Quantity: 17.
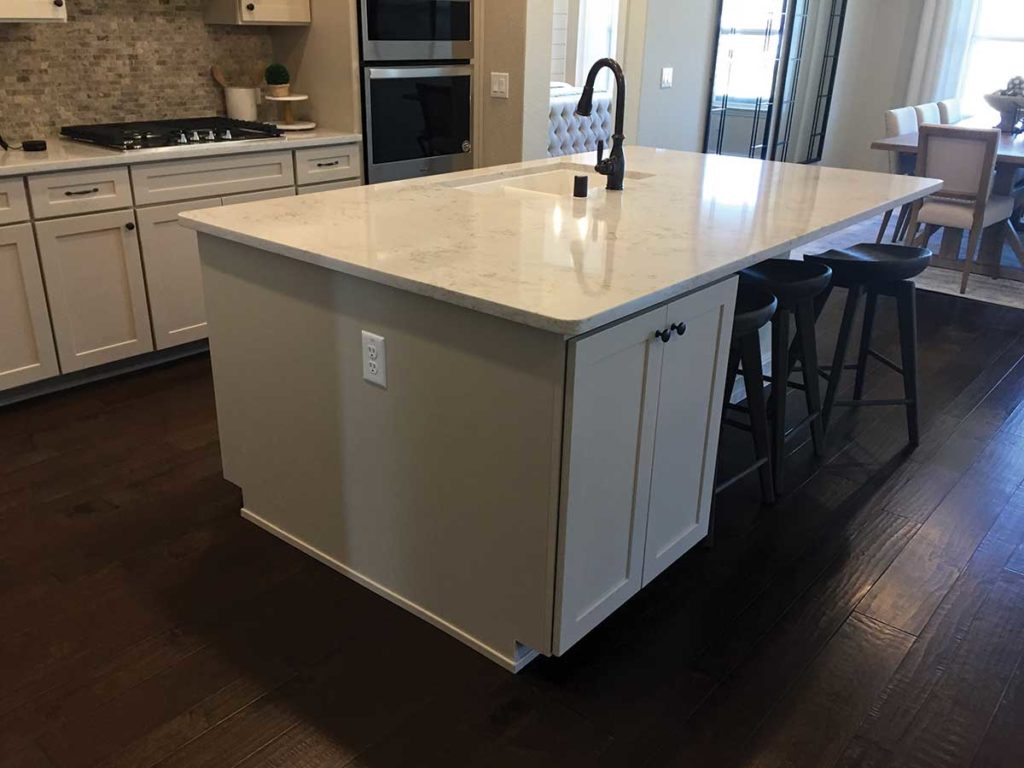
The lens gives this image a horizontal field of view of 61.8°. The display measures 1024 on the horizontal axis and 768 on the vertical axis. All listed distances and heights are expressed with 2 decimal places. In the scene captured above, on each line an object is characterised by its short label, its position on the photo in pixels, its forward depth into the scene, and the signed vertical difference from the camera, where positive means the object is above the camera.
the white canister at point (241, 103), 4.06 -0.24
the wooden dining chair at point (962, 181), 4.76 -0.60
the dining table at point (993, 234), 5.20 -0.99
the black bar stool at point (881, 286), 2.80 -0.69
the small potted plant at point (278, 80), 4.05 -0.14
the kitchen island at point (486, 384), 1.70 -0.69
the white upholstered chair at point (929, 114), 6.02 -0.32
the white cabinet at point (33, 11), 3.02 +0.11
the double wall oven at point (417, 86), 3.97 -0.15
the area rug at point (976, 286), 4.92 -1.23
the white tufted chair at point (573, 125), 5.14 -0.40
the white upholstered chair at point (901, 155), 5.60 -0.55
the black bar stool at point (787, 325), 2.48 -0.75
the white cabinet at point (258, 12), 3.79 +0.16
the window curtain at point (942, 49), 7.08 +0.14
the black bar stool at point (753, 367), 2.24 -0.82
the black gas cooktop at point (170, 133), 3.34 -0.33
